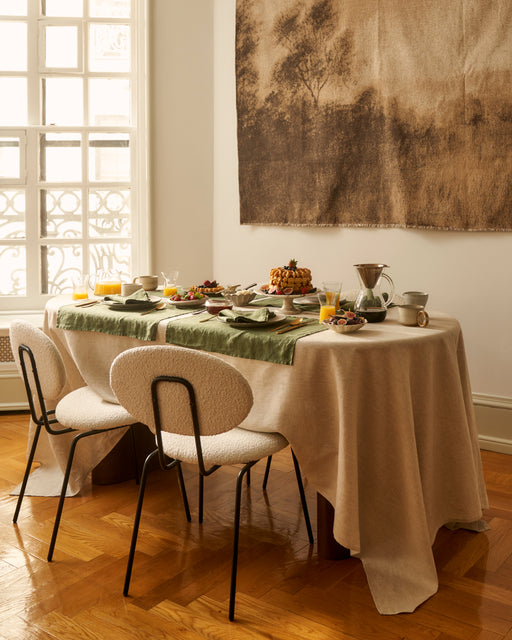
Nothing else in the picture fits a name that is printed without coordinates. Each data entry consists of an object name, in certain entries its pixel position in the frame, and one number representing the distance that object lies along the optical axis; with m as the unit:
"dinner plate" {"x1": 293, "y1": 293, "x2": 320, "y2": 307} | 2.74
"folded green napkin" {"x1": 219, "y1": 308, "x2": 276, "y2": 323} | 2.34
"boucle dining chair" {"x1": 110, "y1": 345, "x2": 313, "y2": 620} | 1.87
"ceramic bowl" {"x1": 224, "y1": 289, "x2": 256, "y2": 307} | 2.69
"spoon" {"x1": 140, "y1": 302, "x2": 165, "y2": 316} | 2.69
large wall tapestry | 3.30
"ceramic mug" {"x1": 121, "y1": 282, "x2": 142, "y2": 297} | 3.00
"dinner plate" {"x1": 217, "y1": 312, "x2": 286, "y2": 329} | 2.33
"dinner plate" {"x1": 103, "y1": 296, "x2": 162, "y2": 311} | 2.70
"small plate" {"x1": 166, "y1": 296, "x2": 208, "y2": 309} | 2.77
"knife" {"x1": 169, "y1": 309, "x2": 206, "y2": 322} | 2.57
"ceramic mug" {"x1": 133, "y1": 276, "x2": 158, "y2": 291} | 3.17
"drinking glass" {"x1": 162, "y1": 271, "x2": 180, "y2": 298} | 3.01
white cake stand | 2.62
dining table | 2.09
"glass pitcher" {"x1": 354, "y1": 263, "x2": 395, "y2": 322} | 2.42
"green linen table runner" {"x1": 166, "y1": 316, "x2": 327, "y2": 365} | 2.20
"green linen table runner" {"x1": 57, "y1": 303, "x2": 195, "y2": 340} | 2.54
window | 4.17
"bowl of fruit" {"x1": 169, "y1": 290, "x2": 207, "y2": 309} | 2.77
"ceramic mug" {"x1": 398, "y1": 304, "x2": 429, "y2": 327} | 2.34
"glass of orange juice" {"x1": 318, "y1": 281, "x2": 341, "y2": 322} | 2.48
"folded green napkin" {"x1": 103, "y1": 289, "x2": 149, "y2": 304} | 2.73
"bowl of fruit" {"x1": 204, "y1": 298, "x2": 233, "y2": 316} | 2.58
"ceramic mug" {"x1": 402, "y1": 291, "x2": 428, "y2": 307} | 2.52
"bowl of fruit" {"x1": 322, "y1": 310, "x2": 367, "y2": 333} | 2.21
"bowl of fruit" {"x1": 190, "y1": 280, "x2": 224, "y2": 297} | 2.93
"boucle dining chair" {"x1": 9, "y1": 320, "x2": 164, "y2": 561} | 2.40
